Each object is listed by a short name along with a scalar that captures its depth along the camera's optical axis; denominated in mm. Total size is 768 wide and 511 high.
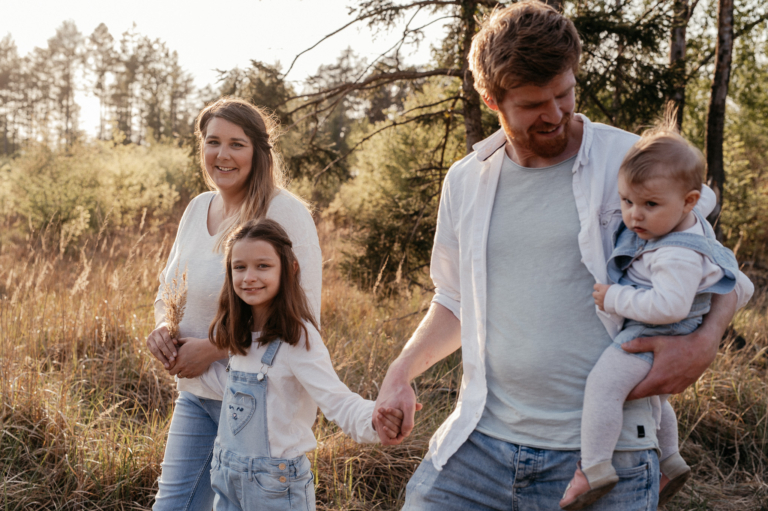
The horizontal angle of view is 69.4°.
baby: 1388
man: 1479
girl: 1938
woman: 2252
